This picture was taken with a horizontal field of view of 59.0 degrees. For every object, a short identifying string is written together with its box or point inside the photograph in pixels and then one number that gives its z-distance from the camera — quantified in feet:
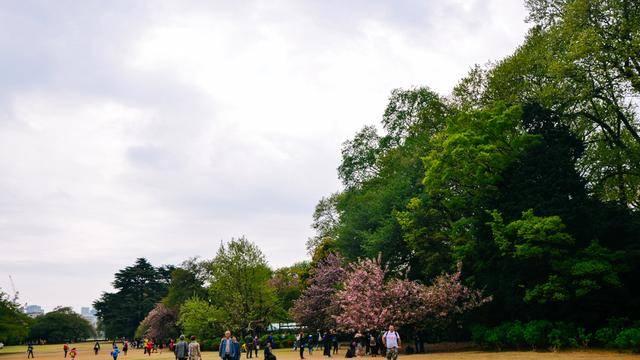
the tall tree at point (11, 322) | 261.93
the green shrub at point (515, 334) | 107.01
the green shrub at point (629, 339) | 85.30
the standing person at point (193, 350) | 71.20
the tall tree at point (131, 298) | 387.96
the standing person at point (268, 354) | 99.13
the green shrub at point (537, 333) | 102.32
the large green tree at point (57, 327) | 431.84
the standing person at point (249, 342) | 150.87
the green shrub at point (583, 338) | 97.04
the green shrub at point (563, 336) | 98.12
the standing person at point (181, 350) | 73.67
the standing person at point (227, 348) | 70.95
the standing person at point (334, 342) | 150.88
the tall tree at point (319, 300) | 176.96
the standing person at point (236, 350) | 72.60
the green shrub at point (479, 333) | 118.52
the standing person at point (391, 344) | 79.15
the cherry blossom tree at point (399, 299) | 119.96
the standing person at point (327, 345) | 135.97
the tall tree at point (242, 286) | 186.91
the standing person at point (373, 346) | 124.37
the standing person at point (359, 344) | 129.17
